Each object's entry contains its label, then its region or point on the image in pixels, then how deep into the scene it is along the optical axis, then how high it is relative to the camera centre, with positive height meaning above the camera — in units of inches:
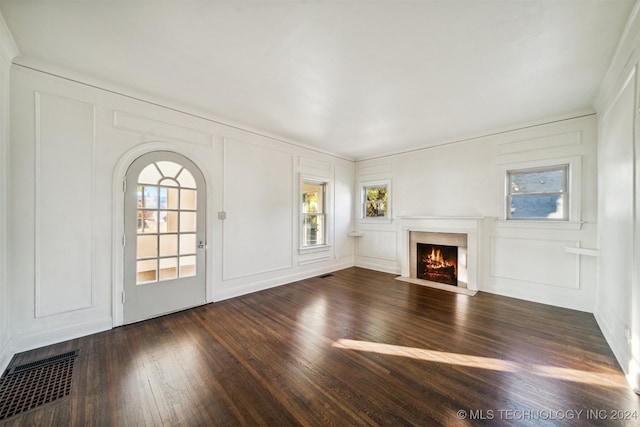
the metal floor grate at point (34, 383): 67.9 -54.4
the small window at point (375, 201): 230.7 +11.8
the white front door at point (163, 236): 117.9 -13.0
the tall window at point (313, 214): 210.4 -1.3
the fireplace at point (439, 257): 178.2 -34.7
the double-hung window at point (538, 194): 144.9 +12.9
